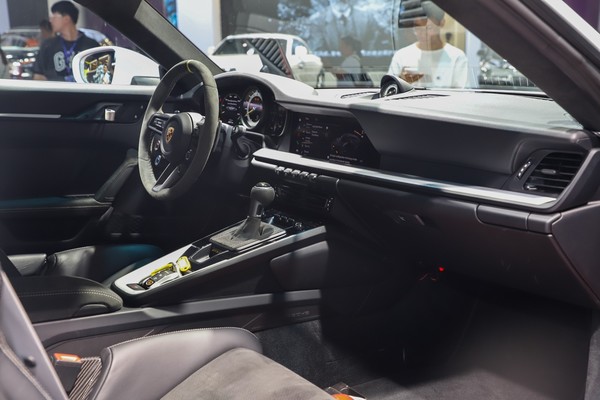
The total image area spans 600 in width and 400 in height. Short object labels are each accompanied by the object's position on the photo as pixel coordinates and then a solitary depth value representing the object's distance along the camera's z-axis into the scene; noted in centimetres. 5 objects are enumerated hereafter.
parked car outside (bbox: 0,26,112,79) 359
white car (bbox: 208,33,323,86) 375
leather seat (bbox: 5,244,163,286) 263
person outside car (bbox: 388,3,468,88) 367
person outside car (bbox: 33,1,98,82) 373
